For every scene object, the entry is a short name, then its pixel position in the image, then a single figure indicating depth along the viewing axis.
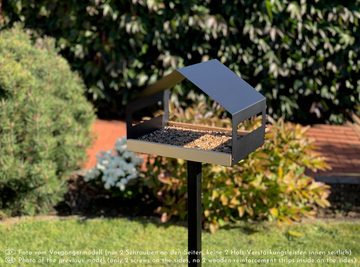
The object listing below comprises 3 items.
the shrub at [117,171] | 4.33
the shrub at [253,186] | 4.05
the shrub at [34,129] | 3.95
